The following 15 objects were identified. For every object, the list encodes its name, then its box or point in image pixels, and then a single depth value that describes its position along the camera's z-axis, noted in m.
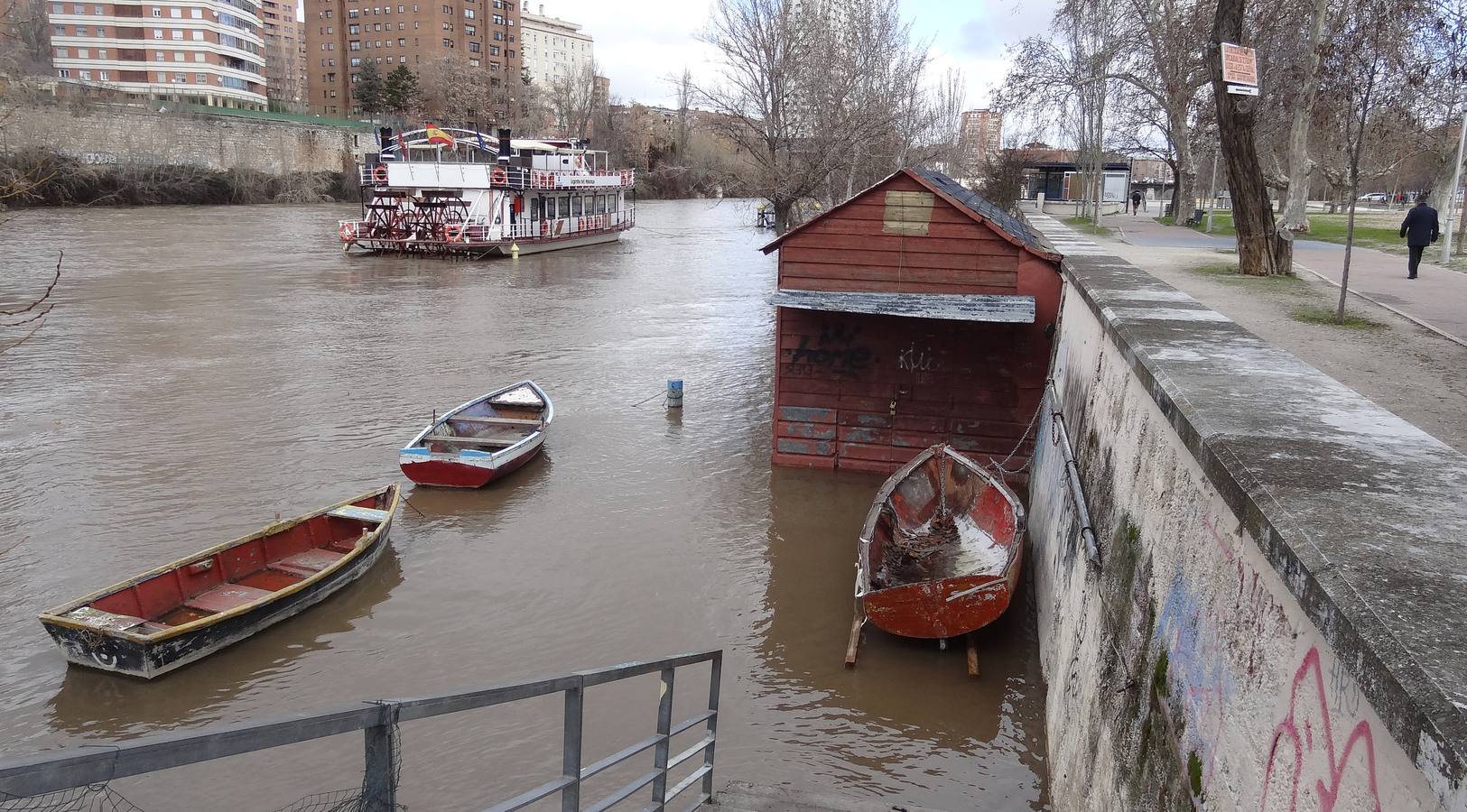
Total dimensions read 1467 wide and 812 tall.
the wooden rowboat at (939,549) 8.92
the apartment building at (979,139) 66.12
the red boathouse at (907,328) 12.75
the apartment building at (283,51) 141.75
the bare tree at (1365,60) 11.34
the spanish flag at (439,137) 42.69
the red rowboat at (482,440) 13.94
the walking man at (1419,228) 15.86
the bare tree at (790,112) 27.36
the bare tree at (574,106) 105.31
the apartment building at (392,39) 108.12
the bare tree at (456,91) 90.25
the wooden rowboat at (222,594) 8.89
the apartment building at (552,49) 150.25
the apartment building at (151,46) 89.56
